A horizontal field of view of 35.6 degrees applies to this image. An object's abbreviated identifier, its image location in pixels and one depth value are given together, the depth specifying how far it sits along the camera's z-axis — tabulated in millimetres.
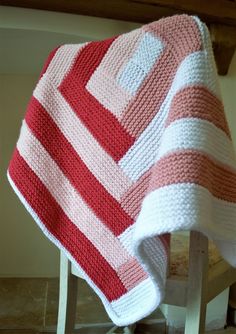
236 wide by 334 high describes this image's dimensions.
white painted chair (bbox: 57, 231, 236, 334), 637
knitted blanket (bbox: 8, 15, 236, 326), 498
